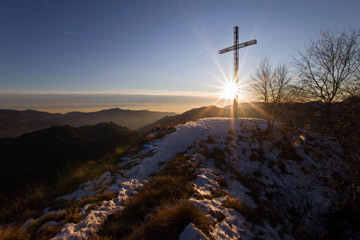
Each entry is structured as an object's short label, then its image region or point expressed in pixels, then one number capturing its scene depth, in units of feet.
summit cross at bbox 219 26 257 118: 70.44
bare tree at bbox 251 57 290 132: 46.21
